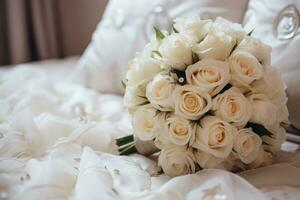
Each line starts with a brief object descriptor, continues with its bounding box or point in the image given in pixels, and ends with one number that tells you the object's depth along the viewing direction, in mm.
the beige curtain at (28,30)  2111
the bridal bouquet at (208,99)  660
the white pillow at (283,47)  845
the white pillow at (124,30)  1093
